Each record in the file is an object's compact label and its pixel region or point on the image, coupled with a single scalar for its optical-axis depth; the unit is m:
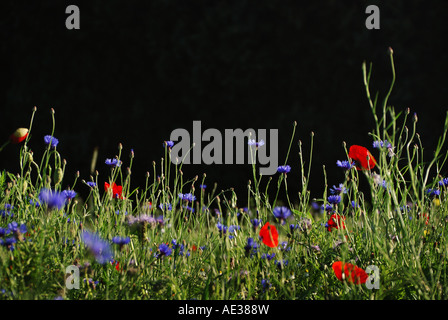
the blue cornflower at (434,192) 1.99
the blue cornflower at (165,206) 2.04
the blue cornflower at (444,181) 2.03
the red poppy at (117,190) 2.09
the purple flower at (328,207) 2.08
